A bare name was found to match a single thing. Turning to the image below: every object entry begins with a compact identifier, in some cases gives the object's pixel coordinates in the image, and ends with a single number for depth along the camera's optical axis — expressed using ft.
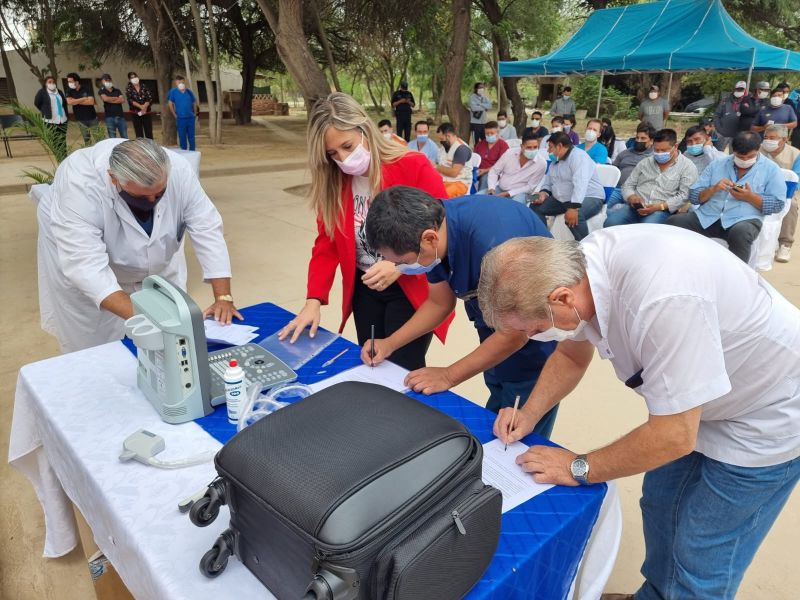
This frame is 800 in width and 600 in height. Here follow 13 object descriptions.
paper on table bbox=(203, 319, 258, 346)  5.47
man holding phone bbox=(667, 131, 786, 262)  13.03
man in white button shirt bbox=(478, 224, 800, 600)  2.87
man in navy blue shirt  4.27
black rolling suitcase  2.21
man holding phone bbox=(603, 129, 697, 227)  14.84
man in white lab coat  5.53
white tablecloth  2.91
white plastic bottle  3.92
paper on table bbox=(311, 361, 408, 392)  4.64
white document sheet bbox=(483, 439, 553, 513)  3.34
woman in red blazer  5.65
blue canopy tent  25.96
